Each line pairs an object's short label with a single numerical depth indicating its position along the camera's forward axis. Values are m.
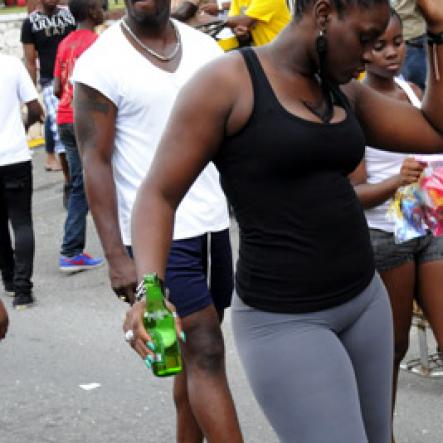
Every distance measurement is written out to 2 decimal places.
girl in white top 7.18
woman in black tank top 4.91
